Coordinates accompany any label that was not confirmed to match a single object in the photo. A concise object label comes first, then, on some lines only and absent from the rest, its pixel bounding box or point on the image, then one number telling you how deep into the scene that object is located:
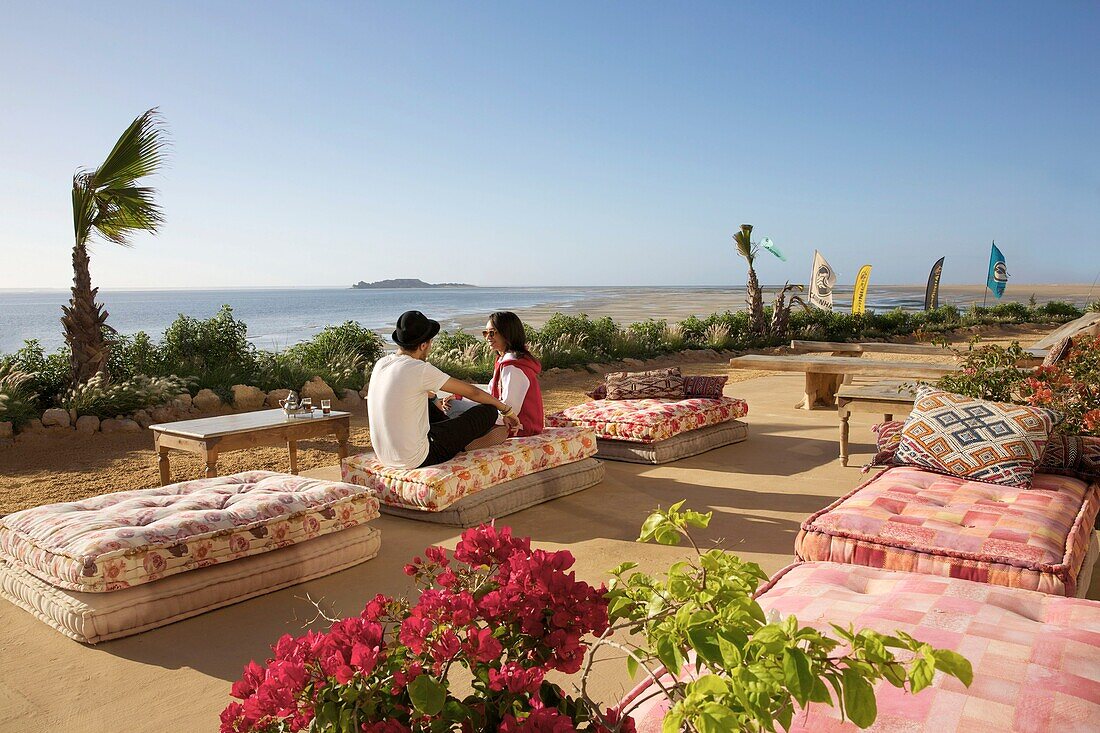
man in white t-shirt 5.06
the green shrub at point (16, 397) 8.38
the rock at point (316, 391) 10.32
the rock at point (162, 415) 9.19
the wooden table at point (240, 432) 5.59
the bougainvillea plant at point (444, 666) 1.40
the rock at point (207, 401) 9.71
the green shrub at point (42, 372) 9.07
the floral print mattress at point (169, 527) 3.61
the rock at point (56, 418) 8.59
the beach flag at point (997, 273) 23.25
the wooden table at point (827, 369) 8.52
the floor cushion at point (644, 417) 6.87
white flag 20.64
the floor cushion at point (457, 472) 5.11
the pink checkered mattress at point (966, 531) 3.22
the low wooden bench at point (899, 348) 11.50
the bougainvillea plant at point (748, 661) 1.08
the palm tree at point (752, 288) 18.53
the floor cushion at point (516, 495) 5.17
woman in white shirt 5.91
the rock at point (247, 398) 9.97
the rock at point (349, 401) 10.58
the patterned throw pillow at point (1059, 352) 8.13
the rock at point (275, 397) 10.16
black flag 24.72
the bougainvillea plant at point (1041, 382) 5.02
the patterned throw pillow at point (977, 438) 4.24
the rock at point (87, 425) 8.68
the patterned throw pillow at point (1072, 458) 4.44
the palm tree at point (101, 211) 9.34
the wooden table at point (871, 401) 6.31
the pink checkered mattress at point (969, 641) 1.97
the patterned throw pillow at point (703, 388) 7.75
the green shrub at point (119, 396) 8.89
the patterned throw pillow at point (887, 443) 4.93
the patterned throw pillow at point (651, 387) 7.72
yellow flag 21.17
